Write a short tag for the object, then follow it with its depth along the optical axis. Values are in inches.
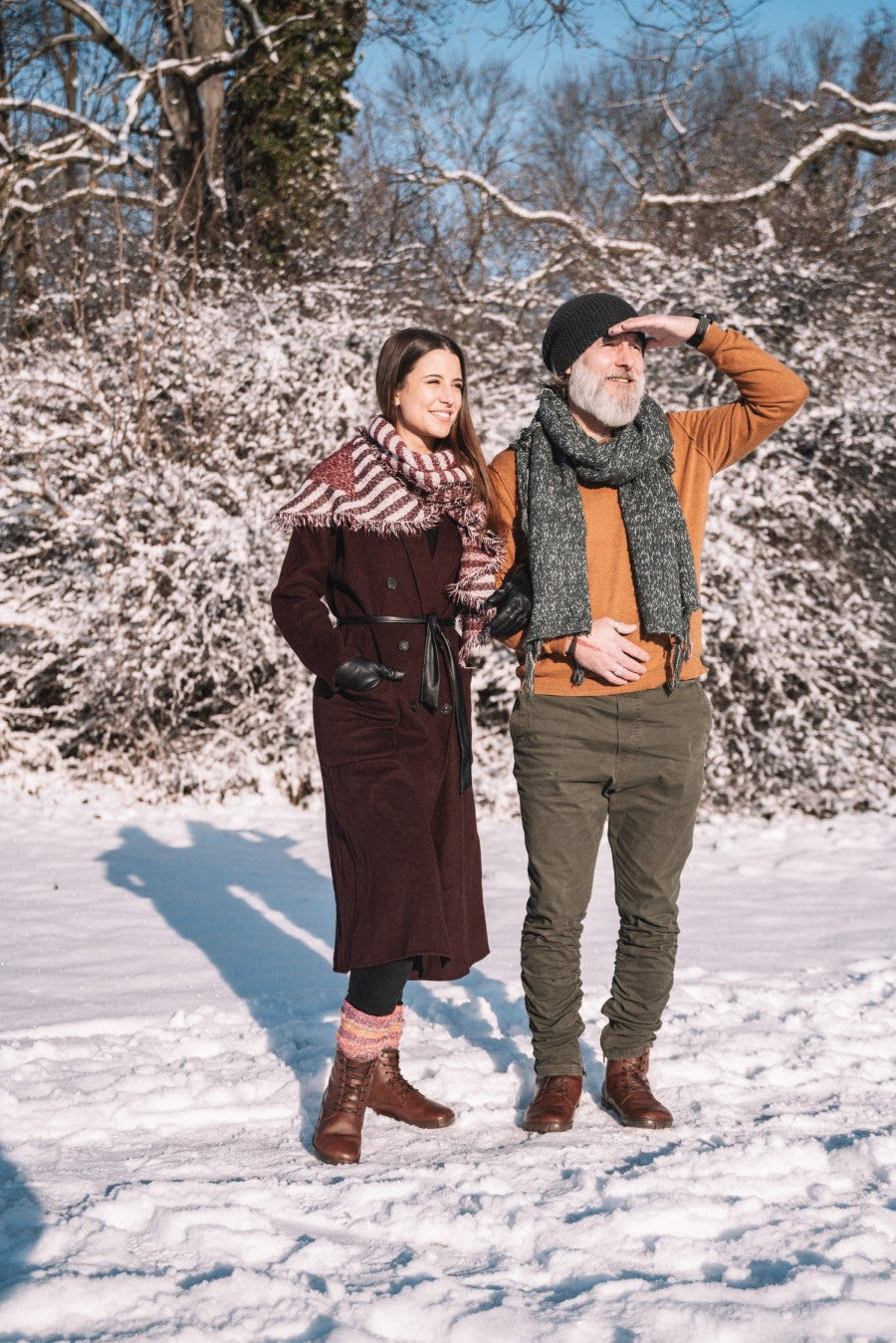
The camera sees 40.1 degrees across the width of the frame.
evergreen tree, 401.7
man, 119.2
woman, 113.6
